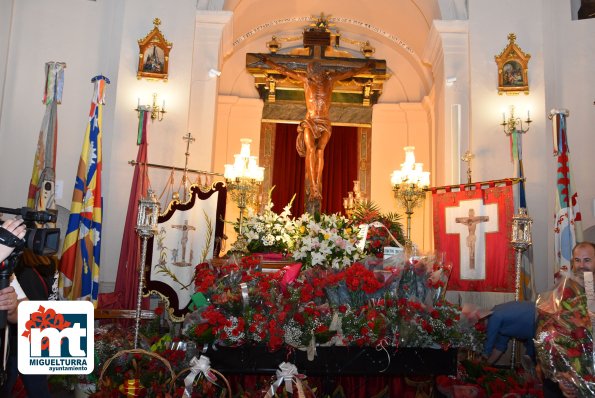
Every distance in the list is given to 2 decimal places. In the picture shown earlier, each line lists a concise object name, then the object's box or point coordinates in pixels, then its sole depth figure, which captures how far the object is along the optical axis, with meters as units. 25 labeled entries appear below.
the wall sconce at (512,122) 8.90
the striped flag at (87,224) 6.93
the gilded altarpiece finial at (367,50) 12.52
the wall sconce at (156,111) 8.73
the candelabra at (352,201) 9.82
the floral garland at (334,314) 4.29
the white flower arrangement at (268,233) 7.54
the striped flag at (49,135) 6.84
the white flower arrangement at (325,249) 5.64
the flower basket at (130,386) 4.19
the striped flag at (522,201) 7.71
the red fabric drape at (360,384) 4.88
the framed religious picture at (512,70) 9.15
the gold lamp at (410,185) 9.09
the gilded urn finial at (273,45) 12.30
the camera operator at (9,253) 2.48
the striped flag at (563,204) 7.57
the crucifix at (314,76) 9.90
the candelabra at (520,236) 6.14
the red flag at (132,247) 7.37
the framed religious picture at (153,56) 9.13
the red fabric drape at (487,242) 7.76
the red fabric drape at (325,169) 12.40
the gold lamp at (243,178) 8.78
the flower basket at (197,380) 4.01
